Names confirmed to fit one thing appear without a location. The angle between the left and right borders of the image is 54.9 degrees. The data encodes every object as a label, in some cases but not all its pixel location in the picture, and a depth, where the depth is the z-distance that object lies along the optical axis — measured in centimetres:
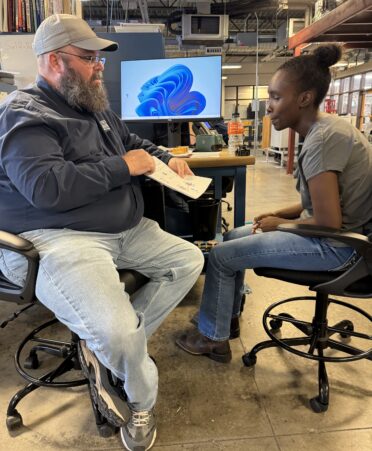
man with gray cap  105
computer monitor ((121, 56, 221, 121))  217
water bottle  210
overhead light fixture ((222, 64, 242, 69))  1306
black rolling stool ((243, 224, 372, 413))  114
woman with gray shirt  118
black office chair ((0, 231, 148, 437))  106
